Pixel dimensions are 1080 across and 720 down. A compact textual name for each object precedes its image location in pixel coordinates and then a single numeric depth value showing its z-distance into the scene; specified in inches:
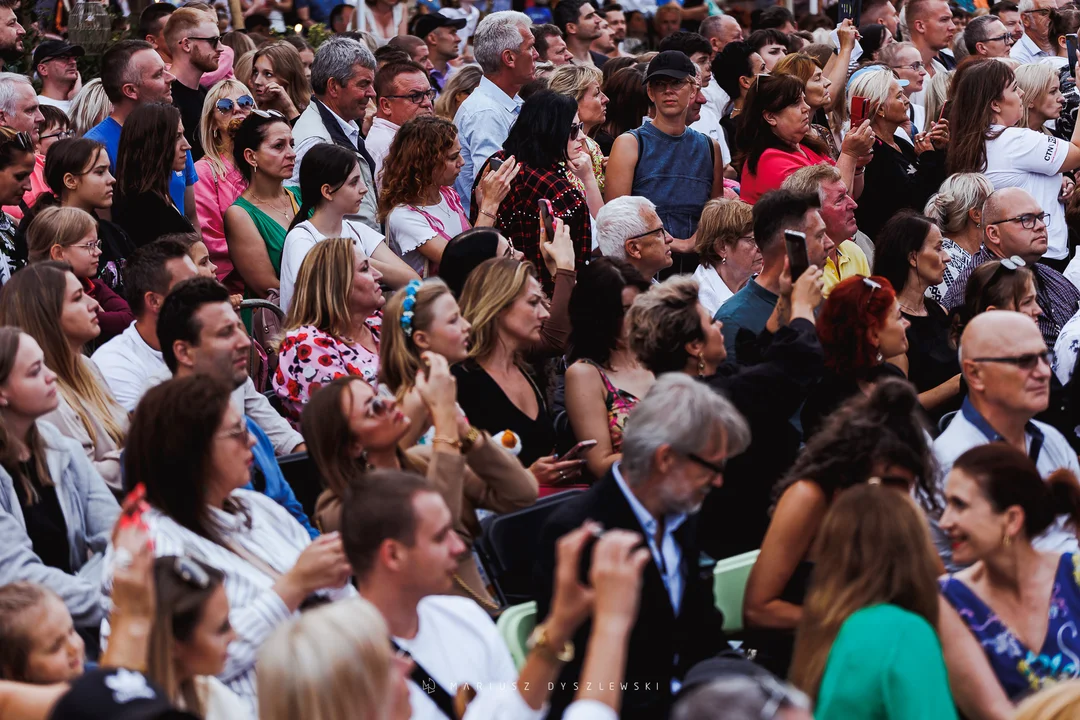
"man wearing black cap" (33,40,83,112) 625.0
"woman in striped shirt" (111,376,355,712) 272.2
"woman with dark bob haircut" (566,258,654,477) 394.0
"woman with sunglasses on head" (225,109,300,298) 504.7
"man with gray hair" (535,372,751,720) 277.9
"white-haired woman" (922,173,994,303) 546.0
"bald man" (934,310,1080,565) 365.1
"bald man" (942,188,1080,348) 522.1
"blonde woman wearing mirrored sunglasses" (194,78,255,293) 521.7
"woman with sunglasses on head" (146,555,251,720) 229.0
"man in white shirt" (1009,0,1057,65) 856.3
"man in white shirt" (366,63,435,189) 612.7
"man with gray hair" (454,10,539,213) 610.5
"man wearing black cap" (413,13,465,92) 815.1
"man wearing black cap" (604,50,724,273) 583.2
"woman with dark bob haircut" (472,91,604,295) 512.7
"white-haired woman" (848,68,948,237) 620.7
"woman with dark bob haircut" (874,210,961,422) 471.8
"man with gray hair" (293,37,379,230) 592.4
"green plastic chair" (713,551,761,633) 325.1
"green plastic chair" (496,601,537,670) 286.8
